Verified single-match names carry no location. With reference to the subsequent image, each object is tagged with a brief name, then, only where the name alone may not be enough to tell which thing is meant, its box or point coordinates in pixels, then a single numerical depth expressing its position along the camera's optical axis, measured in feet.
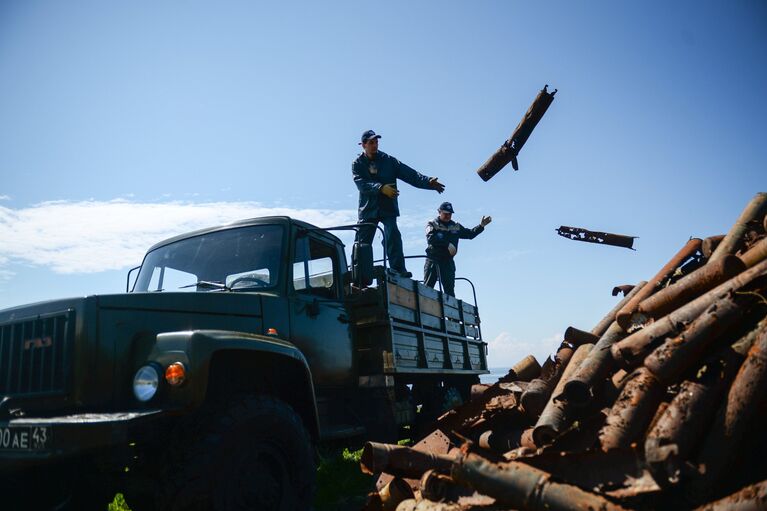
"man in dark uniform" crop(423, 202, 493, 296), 30.71
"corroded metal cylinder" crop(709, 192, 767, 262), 14.44
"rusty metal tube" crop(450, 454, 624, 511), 8.31
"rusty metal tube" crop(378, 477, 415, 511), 11.59
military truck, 10.20
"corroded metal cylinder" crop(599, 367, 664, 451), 10.03
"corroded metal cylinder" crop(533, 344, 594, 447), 11.21
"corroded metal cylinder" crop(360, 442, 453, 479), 11.66
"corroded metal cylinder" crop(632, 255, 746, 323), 12.57
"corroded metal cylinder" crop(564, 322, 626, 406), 11.96
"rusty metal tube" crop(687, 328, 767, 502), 8.93
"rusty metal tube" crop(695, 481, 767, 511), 7.55
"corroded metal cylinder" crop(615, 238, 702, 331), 15.25
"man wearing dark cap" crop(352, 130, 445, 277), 23.65
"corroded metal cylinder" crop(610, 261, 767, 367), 11.36
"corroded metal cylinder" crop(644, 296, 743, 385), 10.35
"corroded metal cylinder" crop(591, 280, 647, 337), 16.46
